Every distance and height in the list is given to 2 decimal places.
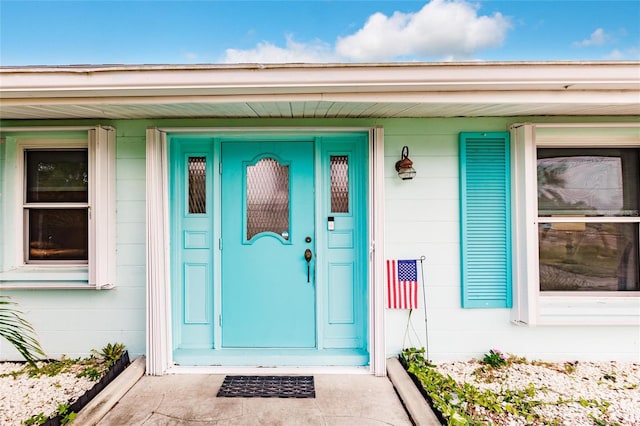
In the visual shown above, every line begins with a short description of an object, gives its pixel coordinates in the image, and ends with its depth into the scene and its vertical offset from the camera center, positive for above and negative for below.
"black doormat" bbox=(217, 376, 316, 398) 2.29 -1.23
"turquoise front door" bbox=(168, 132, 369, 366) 2.81 -0.30
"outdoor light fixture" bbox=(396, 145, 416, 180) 2.60 +0.41
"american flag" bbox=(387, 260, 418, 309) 2.67 -0.58
